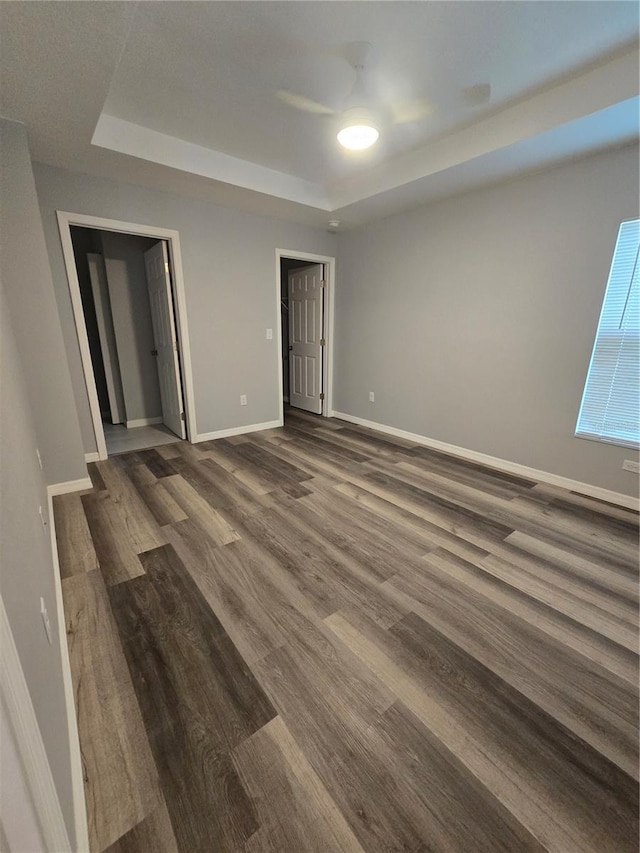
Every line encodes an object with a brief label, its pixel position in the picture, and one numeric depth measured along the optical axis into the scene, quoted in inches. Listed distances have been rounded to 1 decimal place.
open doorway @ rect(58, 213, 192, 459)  147.1
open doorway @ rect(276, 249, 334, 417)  188.7
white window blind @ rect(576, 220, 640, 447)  98.3
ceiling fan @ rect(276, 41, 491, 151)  77.8
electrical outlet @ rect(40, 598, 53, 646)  39.0
